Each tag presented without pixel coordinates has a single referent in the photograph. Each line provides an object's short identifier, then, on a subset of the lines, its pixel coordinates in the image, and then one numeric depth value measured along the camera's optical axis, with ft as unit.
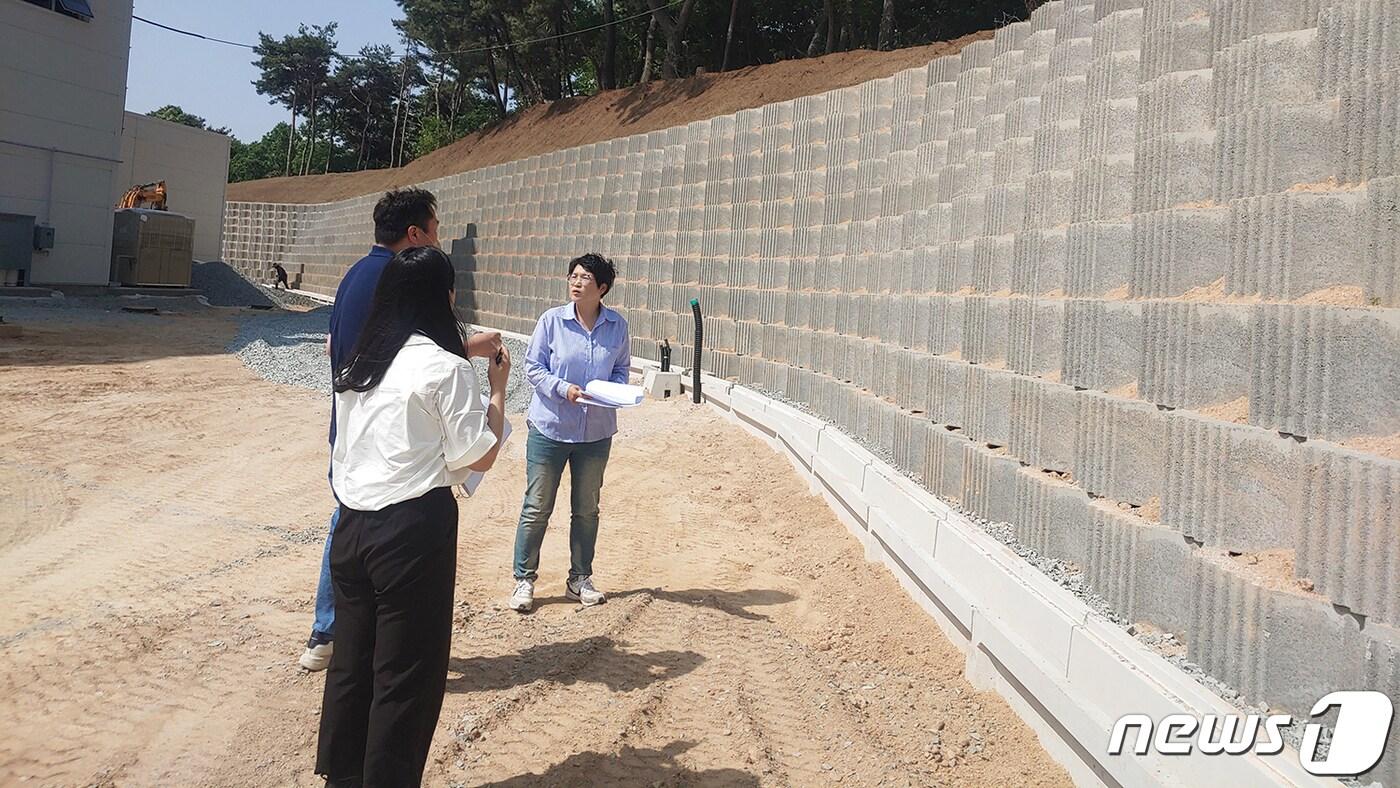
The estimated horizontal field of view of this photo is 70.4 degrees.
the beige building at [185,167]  104.94
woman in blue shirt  16.76
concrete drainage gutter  9.00
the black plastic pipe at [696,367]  36.45
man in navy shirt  12.46
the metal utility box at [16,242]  68.85
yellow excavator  86.53
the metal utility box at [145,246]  81.15
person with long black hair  9.17
